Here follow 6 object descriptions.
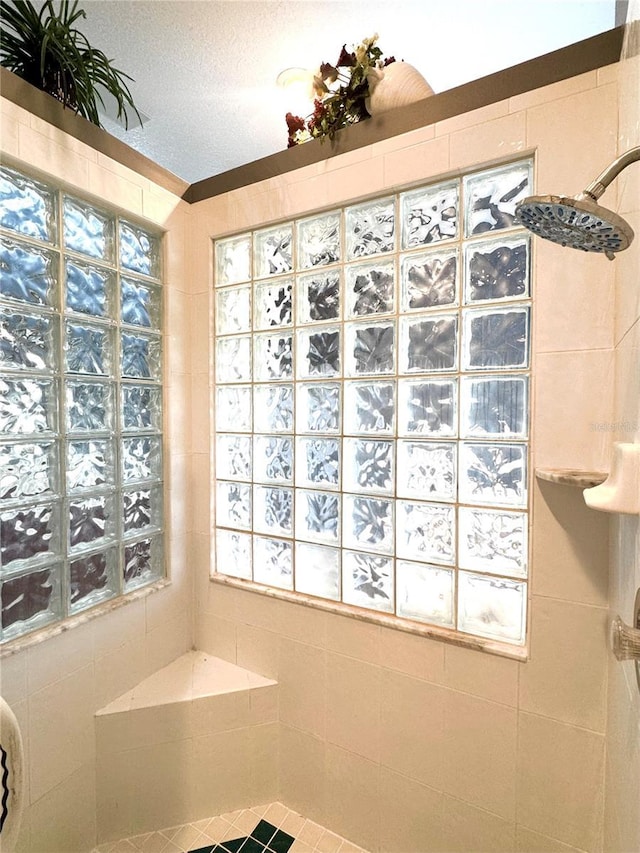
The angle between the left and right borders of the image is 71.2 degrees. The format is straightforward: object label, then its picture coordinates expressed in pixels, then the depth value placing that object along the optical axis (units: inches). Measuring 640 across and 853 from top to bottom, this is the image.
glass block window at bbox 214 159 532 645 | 45.6
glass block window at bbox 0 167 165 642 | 45.1
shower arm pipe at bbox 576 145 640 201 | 19.9
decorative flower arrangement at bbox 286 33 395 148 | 50.4
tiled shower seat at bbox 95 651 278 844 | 52.5
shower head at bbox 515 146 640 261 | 19.5
